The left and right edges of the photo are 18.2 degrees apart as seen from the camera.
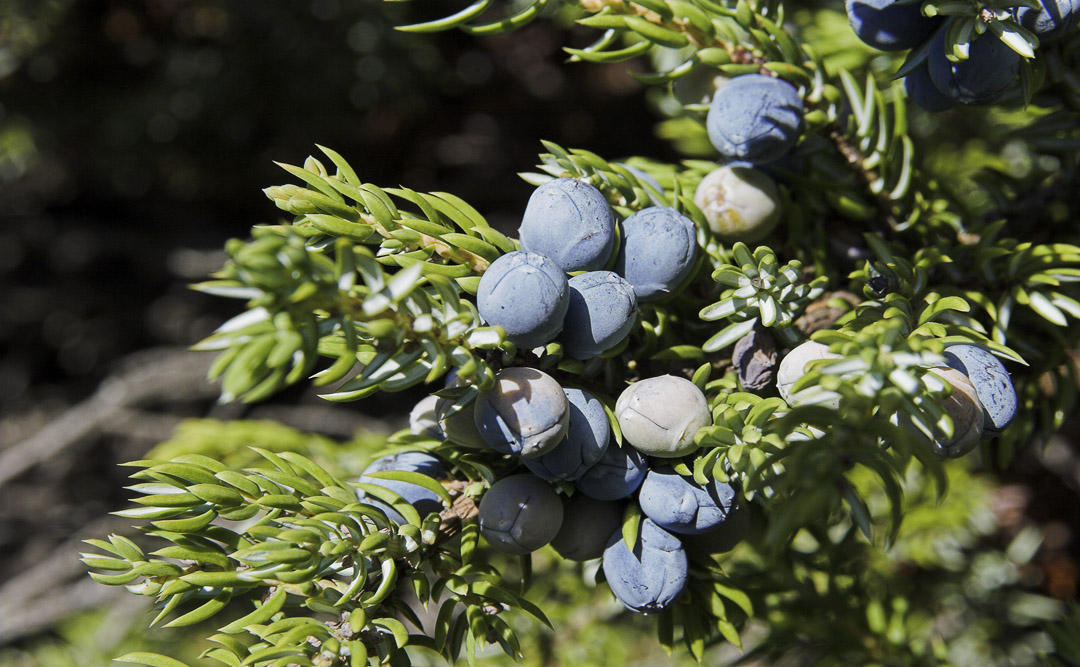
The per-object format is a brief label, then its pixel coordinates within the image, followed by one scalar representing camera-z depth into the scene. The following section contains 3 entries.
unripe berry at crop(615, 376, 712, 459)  0.31
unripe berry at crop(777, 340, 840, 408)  0.31
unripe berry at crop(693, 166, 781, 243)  0.32
